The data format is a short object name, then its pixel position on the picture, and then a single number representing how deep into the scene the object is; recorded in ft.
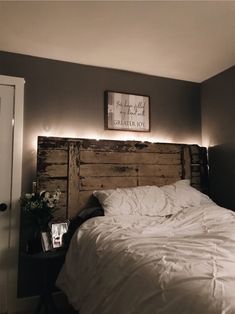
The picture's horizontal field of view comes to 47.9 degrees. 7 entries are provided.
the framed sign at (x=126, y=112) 9.67
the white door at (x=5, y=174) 7.89
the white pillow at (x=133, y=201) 7.96
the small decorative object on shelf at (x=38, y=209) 7.53
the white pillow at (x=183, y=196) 8.69
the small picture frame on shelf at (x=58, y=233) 7.65
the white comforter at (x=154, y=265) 3.37
